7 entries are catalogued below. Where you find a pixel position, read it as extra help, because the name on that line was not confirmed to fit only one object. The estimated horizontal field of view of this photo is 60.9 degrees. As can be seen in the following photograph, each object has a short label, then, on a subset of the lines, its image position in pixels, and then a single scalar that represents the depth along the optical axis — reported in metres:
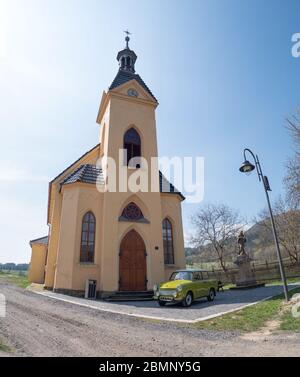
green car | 10.88
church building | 14.96
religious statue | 19.50
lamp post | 10.44
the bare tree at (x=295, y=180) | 16.44
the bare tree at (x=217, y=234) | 35.81
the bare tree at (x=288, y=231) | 30.00
